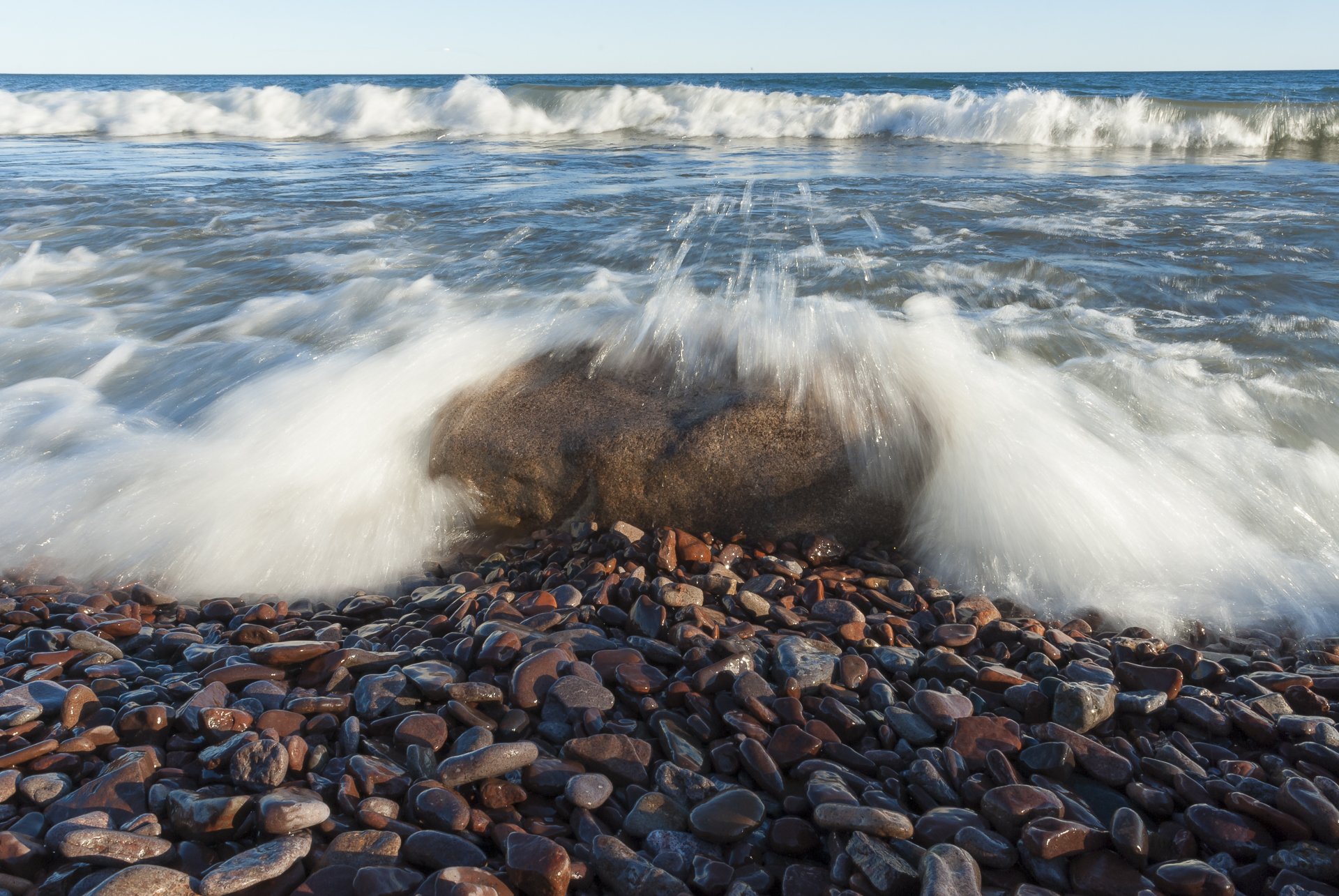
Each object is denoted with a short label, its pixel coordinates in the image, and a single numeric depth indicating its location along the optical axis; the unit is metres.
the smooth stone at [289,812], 1.30
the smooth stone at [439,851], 1.27
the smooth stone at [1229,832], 1.31
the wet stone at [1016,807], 1.35
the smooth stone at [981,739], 1.52
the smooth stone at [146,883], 1.15
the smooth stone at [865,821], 1.29
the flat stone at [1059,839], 1.28
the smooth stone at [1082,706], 1.64
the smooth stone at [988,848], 1.28
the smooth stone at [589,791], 1.40
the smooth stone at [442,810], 1.34
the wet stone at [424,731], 1.55
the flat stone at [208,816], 1.31
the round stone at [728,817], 1.33
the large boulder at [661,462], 2.73
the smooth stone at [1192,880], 1.22
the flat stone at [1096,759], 1.48
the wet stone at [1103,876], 1.25
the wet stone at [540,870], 1.22
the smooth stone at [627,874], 1.23
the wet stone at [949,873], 1.19
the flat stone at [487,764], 1.44
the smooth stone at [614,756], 1.48
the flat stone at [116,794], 1.35
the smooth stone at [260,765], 1.43
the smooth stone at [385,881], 1.21
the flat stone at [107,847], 1.23
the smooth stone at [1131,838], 1.29
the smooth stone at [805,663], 1.77
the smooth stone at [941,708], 1.62
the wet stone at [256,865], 1.19
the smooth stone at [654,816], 1.36
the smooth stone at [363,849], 1.26
